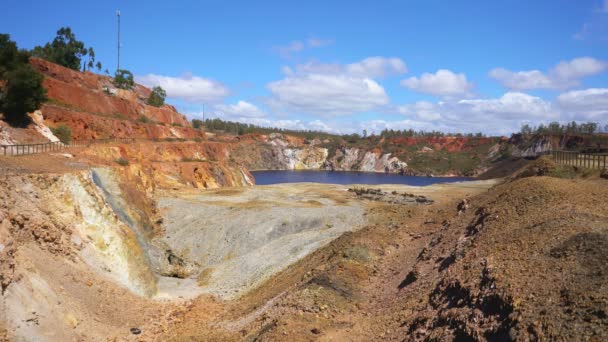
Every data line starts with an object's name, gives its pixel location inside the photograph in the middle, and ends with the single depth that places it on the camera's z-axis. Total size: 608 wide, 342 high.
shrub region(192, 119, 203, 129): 147.60
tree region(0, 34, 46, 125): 39.12
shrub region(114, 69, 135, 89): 93.17
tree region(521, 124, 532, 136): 166.25
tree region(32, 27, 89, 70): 88.28
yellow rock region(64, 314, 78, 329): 15.87
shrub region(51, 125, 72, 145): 45.94
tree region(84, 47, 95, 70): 102.88
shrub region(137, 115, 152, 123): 75.48
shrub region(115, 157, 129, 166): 38.98
